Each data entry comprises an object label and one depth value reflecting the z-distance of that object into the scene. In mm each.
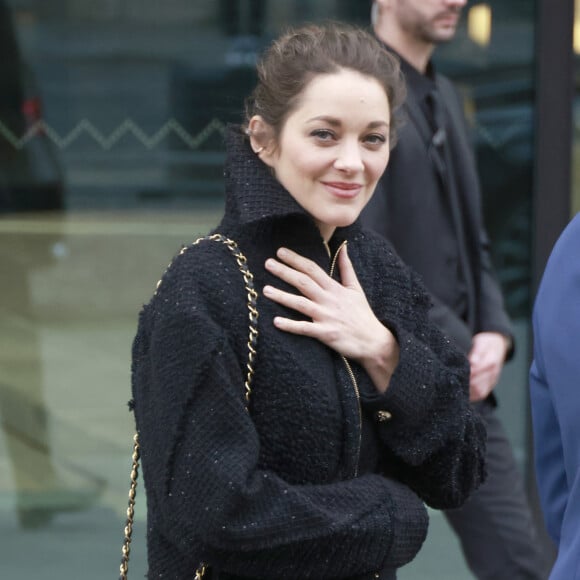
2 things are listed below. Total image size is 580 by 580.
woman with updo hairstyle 3782
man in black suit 6308
